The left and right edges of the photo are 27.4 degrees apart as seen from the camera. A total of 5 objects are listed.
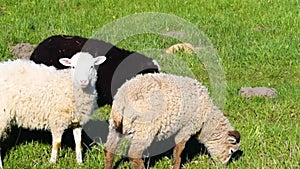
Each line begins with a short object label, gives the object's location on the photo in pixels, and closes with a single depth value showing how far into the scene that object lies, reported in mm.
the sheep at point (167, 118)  5680
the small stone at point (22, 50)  9866
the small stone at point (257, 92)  8498
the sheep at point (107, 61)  8117
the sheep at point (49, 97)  6113
